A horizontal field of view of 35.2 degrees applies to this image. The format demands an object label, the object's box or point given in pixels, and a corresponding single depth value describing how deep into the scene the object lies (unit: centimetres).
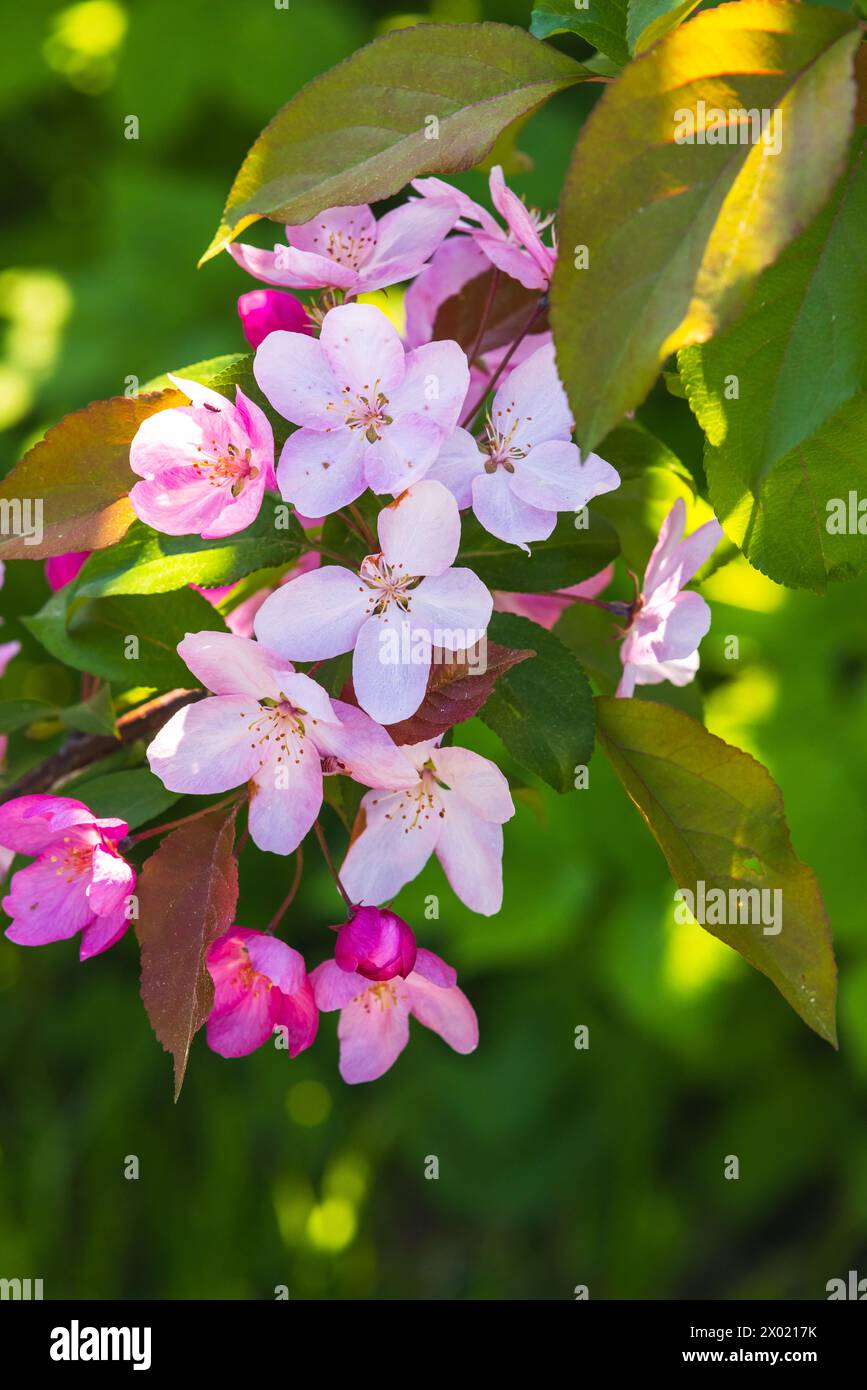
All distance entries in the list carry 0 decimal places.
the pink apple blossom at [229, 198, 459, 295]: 60
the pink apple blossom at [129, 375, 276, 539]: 54
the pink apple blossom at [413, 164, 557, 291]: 58
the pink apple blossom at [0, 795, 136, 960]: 57
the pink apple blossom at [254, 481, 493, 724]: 52
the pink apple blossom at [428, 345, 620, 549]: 55
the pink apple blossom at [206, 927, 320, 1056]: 58
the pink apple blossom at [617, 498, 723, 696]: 61
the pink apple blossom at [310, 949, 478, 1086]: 65
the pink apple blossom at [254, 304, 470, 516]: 54
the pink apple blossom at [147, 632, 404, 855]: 54
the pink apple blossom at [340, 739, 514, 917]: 60
